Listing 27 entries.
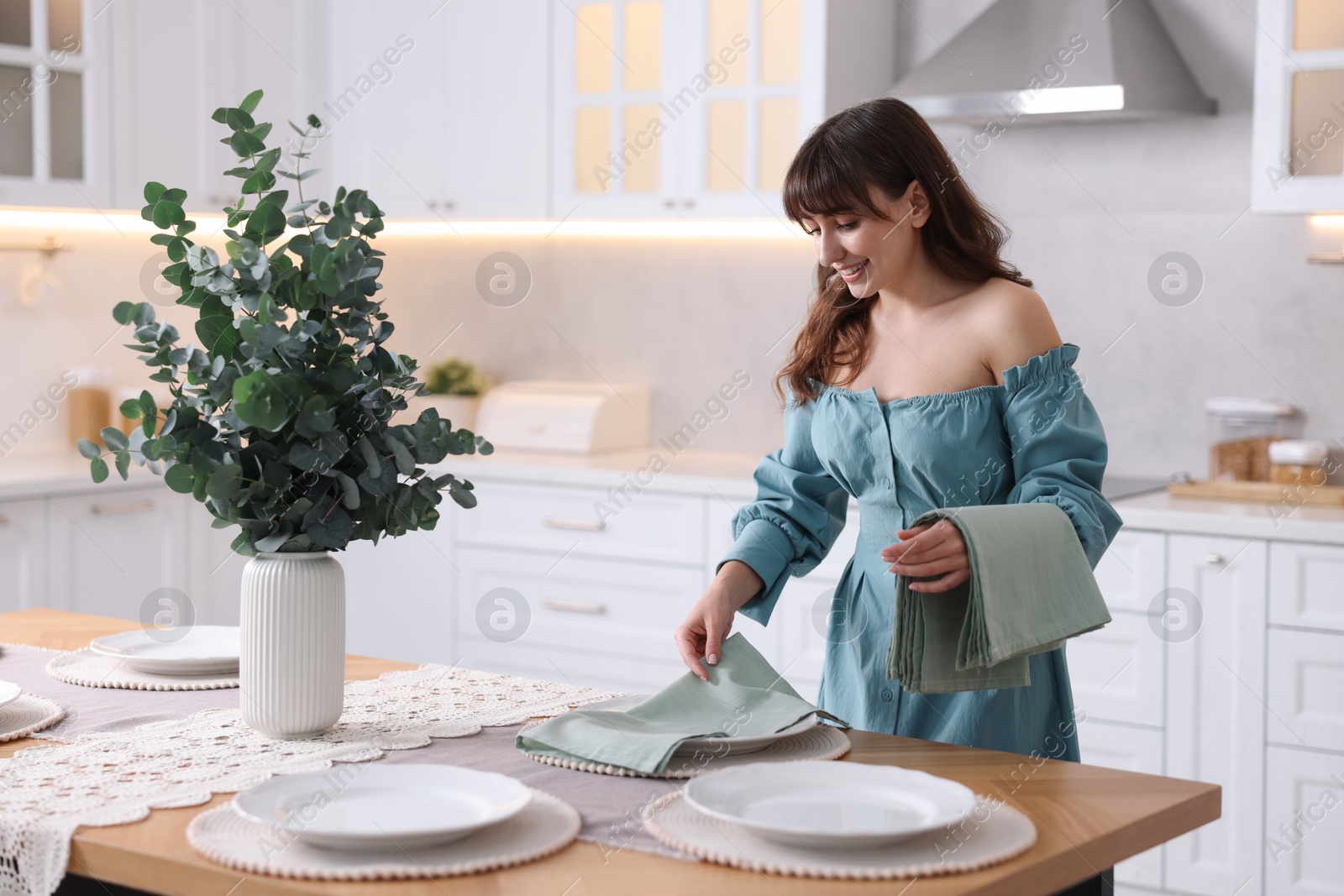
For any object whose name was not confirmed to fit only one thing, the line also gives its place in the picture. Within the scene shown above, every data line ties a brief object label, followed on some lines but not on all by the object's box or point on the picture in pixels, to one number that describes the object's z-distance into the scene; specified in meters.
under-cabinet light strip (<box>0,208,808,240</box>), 3.70
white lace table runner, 1.12
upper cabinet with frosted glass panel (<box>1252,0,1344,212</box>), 2.81
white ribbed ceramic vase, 1.37
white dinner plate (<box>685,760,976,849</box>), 1.03
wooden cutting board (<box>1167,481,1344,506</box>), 2.90
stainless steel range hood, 3.04
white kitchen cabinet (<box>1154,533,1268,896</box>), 2.69
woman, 1.62
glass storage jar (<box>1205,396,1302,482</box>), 3.09
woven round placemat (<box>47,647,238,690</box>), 1.58
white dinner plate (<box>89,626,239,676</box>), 1.63
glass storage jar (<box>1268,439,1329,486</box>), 2.99
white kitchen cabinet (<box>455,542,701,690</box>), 3.42
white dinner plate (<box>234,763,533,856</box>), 1.03
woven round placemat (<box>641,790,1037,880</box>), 1.01
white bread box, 3.79
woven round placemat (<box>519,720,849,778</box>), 1.25
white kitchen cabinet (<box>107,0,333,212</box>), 3.64
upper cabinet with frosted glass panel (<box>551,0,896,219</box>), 3.42
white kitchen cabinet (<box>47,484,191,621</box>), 3.38
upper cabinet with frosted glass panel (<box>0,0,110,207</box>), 3.41
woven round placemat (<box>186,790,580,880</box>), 1.01
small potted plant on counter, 4.08
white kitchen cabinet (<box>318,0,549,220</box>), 3.81
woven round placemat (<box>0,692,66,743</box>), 1.38
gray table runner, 1.12
